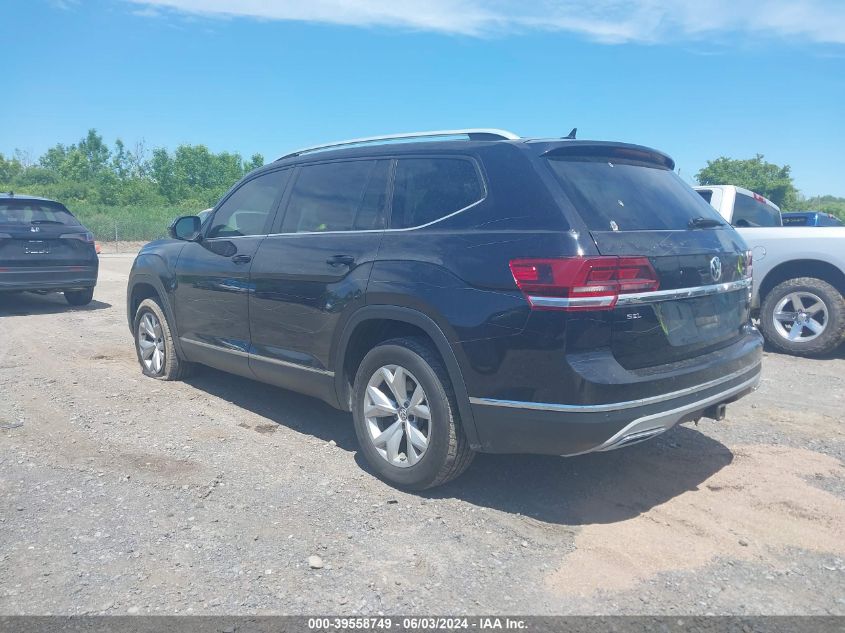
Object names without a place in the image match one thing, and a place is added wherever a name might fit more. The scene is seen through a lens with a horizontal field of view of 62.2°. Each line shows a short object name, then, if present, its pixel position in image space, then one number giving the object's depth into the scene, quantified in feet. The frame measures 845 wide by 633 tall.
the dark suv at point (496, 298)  10.54
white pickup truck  24.47
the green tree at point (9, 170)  234.38
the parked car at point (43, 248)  33.14
